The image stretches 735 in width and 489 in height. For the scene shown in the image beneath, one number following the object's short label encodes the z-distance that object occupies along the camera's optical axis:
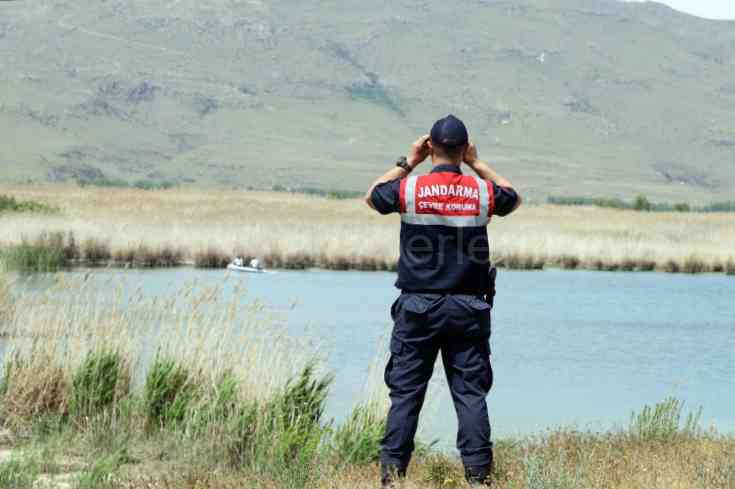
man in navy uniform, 13.69
